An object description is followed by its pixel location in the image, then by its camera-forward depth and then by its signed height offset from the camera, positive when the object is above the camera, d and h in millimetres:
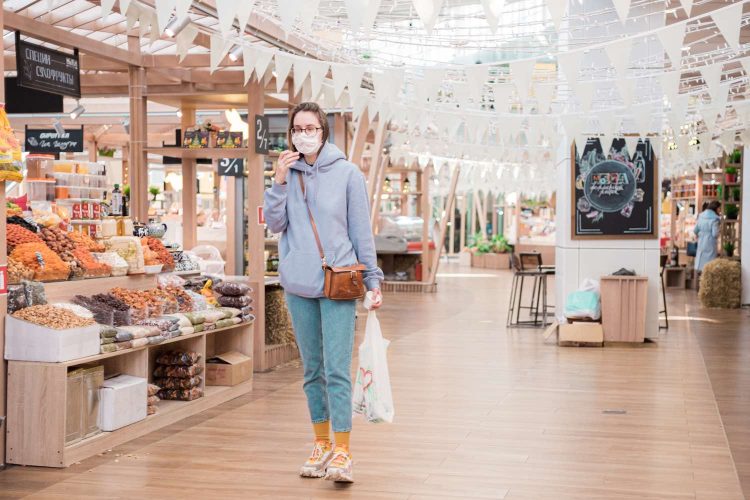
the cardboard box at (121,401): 5113 -968
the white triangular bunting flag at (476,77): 6461 +906
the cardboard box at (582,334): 9888 -1161
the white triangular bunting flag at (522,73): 6164 +887
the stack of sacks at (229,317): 6629 -684
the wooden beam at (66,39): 6446 +1238
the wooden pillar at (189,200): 9000 +141
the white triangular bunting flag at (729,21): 4840 +945
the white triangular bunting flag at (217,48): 6340 +1063
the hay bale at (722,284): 14867 -1007
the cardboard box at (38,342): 4742 -603
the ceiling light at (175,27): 6082 +1146
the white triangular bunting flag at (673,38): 5246 +936
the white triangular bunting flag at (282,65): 6758 +1018
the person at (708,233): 16453 -273
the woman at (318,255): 4344 -164
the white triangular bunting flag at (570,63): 6008 +920
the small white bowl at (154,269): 6346 -337
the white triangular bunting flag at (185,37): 6355 +1131
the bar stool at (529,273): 11562 -647
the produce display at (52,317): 4812 -493
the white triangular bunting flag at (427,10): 4129 +853
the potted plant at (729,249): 16641 -541
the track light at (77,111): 9570 +1001
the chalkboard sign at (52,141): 11406 +866
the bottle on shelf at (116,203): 6789 +82
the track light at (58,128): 11380 +1001
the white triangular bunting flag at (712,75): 6742 +959
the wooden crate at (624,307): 10016 -913
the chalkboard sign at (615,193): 10375 +243
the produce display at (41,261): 5125 -236
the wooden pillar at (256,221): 7746 -40
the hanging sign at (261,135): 7652 +623
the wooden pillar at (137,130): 8047 +687
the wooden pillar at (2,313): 4730 -469
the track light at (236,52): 6805 +1126
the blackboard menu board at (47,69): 6984 +1059
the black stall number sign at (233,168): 10734 +511
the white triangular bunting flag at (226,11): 4148 +849
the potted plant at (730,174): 17359 +739
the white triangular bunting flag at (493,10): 4152 +864
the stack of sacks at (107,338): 5100 -627
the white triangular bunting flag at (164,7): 4300 +896
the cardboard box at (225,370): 6719 -1035
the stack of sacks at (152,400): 5625 -1045
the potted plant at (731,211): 17266 +94
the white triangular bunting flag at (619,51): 5644 +932
